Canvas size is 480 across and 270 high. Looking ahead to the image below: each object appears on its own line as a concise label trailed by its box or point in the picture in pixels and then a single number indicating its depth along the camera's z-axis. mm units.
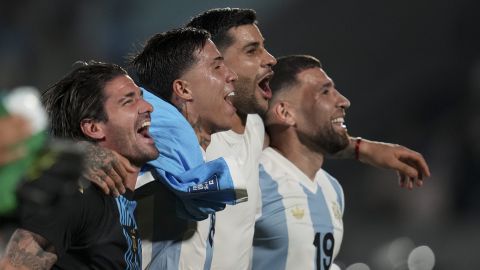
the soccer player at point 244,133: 8414
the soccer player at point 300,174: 9266
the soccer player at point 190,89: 7945
